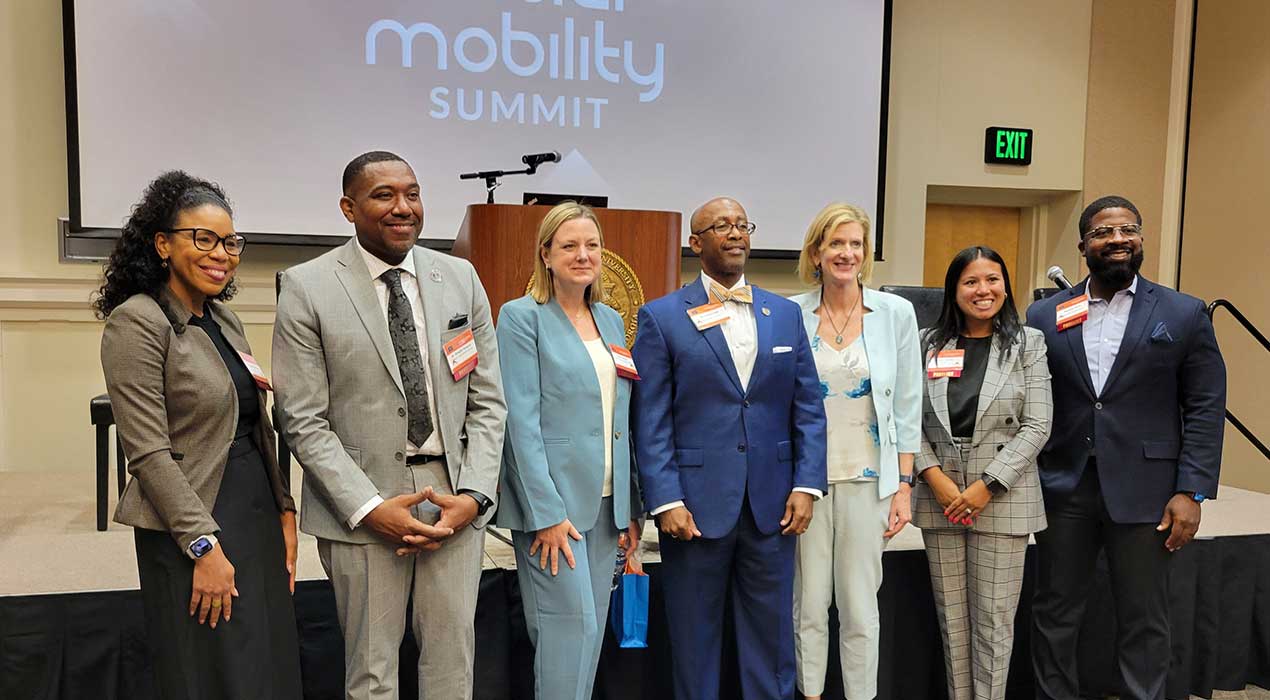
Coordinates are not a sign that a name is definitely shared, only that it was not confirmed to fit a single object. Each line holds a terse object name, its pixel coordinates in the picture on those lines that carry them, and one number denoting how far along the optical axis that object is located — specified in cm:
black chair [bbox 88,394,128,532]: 347
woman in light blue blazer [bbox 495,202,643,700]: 224
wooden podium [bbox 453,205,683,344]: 297
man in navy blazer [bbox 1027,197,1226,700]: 260
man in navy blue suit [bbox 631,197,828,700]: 236
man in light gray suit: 200
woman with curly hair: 179
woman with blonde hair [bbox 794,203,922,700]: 253
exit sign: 642
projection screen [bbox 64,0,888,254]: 477
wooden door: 677
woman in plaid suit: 259
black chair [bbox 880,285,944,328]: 490
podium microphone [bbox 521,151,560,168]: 325
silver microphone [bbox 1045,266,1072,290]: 315
